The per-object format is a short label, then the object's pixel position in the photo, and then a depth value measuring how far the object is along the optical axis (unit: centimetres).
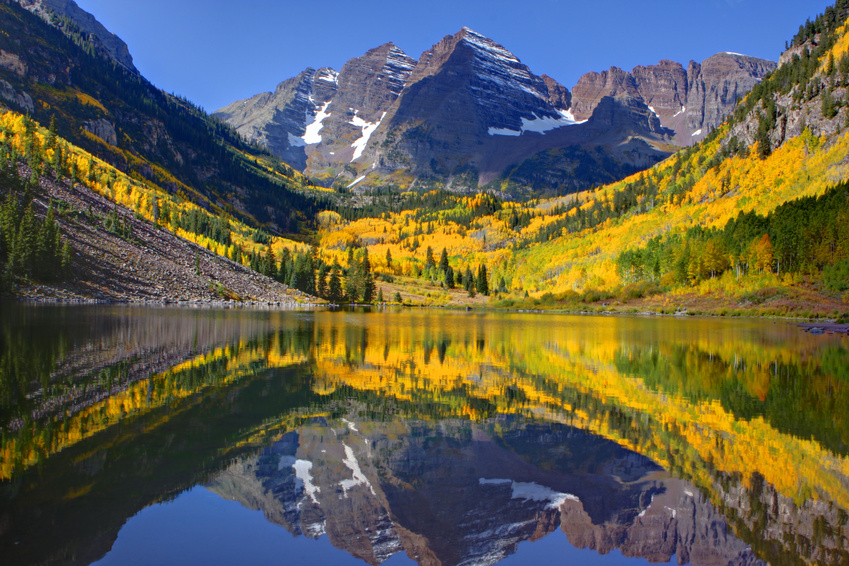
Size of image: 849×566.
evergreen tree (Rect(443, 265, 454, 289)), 19088
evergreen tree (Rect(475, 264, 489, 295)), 17975
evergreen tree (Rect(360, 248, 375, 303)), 15712
